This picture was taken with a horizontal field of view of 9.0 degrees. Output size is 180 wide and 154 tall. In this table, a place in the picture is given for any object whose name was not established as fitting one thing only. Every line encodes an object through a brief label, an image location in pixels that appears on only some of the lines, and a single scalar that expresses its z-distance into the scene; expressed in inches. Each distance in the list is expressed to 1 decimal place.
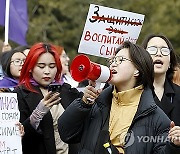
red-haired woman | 368.0
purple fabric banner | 637.2
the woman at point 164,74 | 377.2
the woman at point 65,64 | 559.0
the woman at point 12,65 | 448.2
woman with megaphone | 308.7
